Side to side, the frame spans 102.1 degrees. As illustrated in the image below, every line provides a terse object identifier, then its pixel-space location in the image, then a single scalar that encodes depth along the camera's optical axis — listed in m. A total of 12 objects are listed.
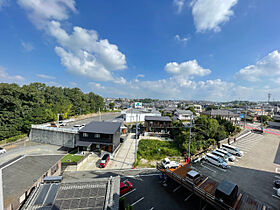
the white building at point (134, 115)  47.12
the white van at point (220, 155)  20.08
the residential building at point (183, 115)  53.16
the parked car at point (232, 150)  22.02
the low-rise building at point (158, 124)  34.63
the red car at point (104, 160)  18.31
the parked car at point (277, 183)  13.99
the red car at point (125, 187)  13.01
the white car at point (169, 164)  17.55
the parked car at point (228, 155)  20.32
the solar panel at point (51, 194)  7.57
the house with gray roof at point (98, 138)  22.69
